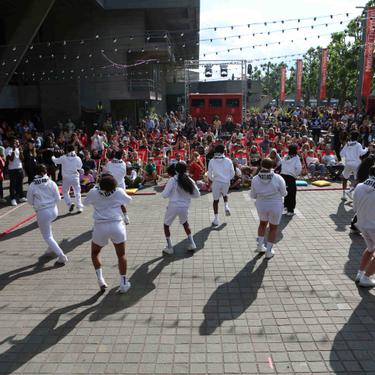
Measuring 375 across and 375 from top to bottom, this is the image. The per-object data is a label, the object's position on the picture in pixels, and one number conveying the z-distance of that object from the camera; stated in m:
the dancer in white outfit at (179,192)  6.36
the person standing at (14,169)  10.46
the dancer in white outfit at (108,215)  5.01
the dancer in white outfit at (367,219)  5.06
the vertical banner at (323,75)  26.73
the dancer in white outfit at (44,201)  6.17
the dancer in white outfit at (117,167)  8.63
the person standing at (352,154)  9.38
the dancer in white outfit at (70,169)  9.02
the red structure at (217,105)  25.58
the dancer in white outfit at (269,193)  6.07
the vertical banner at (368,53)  17.08
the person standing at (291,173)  8.65
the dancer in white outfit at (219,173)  8.11
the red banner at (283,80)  42.47
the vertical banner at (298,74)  34.40
